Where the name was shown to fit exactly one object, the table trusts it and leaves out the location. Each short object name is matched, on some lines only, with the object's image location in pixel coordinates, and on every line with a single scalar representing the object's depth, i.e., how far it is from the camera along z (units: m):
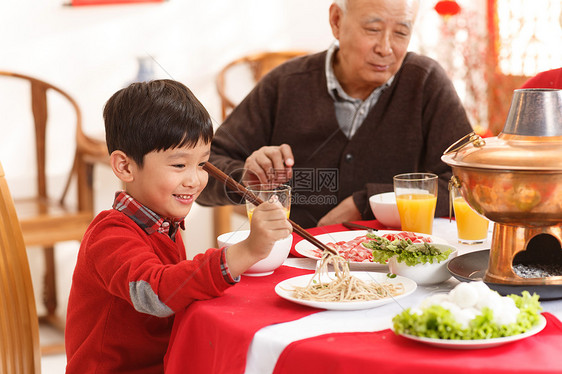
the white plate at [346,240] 2.06
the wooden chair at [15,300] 2.20
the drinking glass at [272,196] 2.11
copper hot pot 1.83
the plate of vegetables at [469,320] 1.71
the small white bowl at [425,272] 1.96
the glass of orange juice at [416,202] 2.24
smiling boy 2.03
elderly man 2.67
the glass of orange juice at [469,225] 2.19
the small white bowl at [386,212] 2.34
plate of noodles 1.85
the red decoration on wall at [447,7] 4.88
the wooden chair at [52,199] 3.68
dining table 1.70
